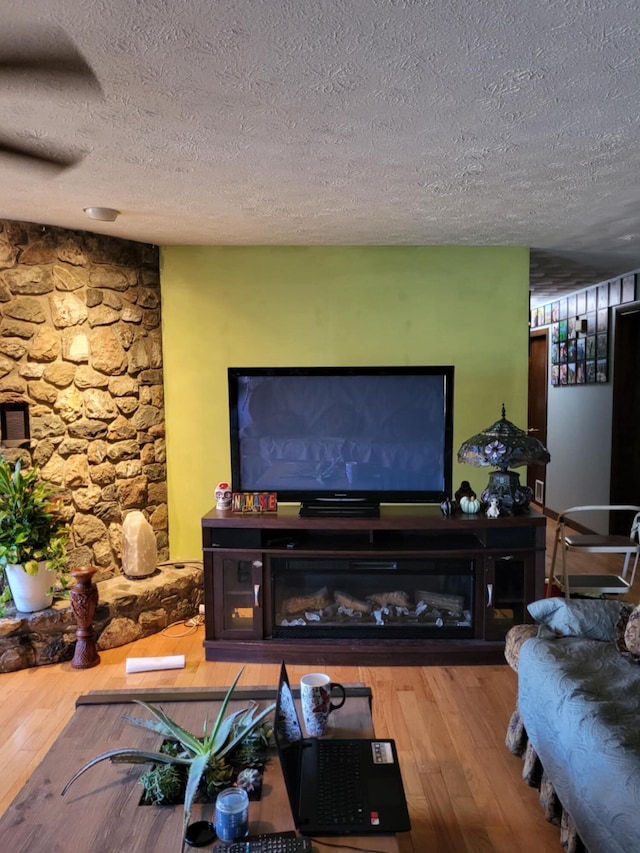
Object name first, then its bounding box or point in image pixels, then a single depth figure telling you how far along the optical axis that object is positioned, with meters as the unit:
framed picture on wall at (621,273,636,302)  4.70
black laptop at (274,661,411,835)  1.39
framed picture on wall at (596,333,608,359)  5.16
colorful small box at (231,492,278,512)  3.18
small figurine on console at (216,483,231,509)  3.22
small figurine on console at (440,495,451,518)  3.12
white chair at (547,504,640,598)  3.29
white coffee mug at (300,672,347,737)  1.71
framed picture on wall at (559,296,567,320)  6.02
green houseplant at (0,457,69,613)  2.98
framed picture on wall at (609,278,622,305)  4.91
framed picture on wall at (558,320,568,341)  6.00
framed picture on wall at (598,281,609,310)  5.12
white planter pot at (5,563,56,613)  3.05
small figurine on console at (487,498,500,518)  3.05
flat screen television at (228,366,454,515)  3.20
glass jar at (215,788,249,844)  1.31
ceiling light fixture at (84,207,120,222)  2.83
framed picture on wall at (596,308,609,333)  5.15
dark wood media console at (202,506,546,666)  3.07
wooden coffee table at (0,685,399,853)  1.33
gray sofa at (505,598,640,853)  1.50
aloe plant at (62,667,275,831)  1.52
